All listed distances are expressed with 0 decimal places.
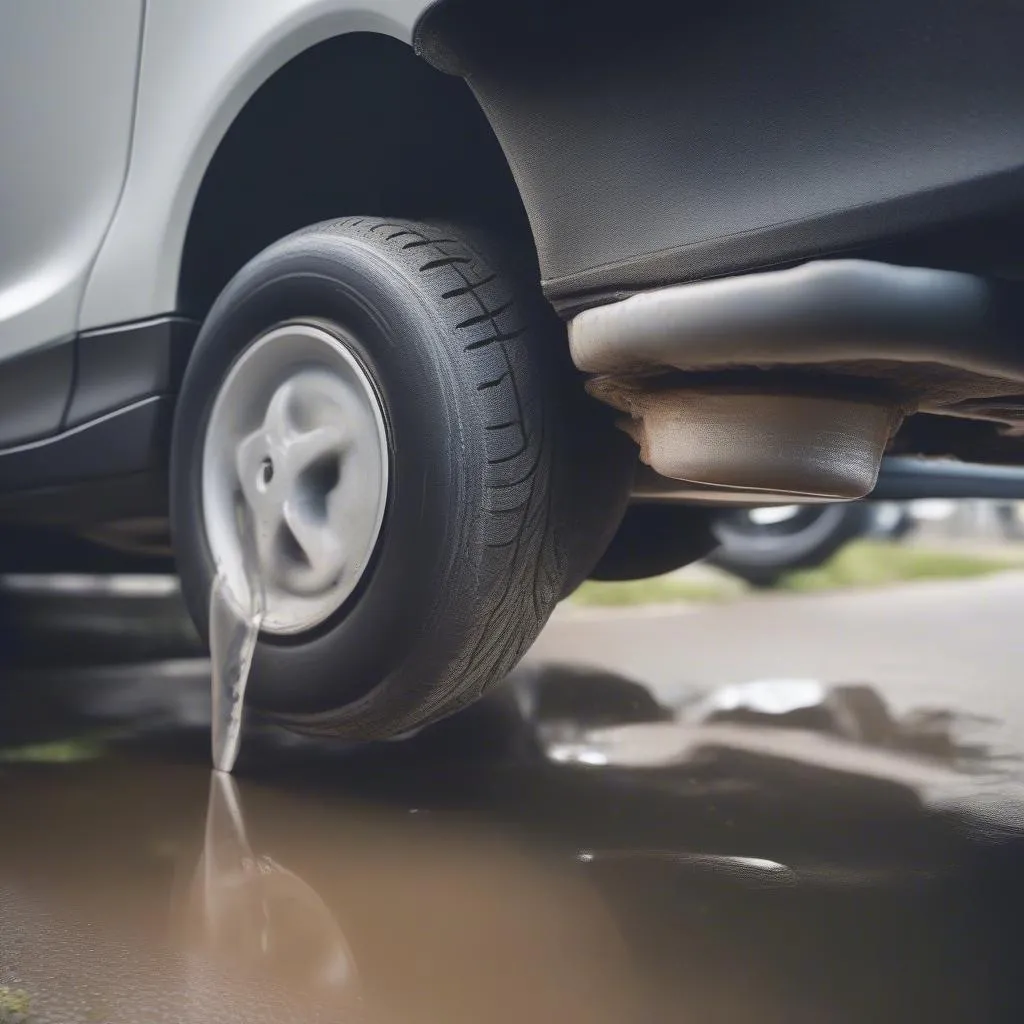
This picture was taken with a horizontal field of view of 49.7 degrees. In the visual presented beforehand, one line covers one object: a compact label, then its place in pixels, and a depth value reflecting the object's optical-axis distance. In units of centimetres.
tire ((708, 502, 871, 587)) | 414
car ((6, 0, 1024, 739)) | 103
